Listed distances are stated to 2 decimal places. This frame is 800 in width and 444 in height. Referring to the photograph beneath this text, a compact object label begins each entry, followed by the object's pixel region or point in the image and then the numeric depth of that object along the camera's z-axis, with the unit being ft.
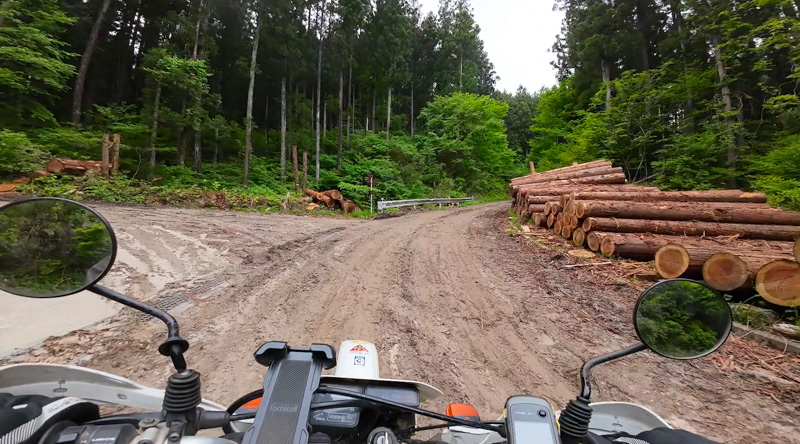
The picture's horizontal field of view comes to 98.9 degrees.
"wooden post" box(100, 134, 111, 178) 44.69
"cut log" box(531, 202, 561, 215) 29.49
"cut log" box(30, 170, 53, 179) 38.91
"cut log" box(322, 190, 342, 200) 58.73
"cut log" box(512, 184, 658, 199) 31.12
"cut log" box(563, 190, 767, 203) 24.09
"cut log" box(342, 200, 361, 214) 55.91
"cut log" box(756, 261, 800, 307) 13.19
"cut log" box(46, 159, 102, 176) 41.06
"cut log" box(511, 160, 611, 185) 41.58
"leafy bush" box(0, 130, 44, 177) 37.01
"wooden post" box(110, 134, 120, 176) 46.57
